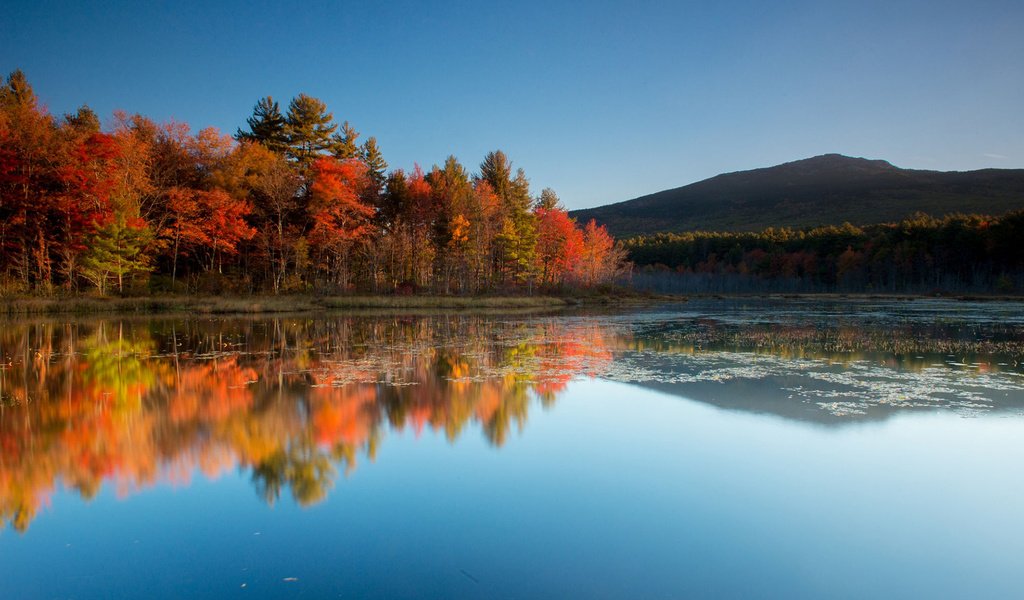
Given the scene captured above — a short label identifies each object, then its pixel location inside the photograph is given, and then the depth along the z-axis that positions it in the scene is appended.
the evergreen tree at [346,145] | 46.56
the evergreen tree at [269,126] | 43.59
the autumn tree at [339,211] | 36.88
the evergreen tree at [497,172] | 54.67
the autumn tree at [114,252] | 29.70
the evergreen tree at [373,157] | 54.12
